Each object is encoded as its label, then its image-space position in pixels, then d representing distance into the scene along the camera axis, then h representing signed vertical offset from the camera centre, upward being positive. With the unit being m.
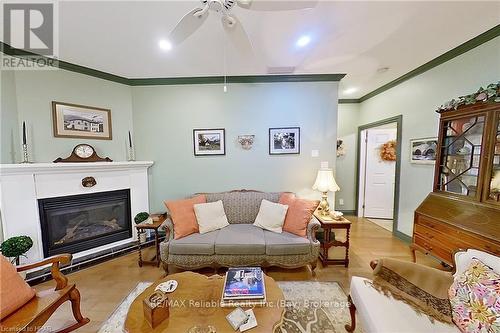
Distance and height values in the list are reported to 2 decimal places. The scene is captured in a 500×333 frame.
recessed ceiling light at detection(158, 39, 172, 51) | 2.13 +1.25
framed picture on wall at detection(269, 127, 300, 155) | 3.18 +0.27
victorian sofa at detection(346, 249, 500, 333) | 1.19 -1.02
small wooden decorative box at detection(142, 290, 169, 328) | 1.21 -0.97
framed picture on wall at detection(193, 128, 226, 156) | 3.22 +0.24
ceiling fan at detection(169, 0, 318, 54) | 1.23 +0.96
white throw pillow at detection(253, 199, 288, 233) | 2.59 -0.82
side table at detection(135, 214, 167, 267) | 2.59 -1.16
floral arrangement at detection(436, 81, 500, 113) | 1.72 +0.57
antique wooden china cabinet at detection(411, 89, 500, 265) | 1.76 -0.33
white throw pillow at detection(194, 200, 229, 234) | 2.59 -0.82
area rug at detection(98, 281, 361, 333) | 1.66 -1.44
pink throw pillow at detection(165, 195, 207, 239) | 2.46 -0.80
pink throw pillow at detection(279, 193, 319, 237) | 2.46 -0.76
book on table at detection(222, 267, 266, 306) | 1.40 -1.00
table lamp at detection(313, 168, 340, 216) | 2.80 -0.41
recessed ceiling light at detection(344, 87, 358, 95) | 3.79 +1.32
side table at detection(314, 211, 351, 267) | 2.50 -1.07
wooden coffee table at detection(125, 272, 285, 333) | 1.21 -1.05
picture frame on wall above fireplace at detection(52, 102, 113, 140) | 2.58 +0.49
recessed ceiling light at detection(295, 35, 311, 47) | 2.08 +1.28
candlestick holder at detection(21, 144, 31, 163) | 2.25 +0.02
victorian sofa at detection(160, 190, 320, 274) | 2.29 -1.11
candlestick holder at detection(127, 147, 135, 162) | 3.19 +0.04
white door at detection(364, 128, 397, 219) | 4.14 -0.46
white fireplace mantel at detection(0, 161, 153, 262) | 2.17 -0.39
